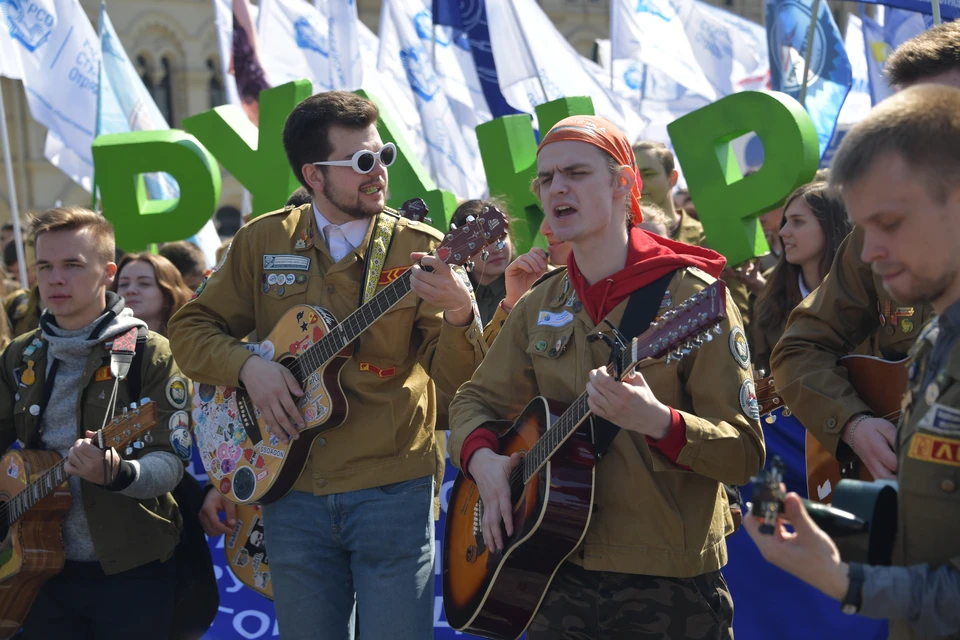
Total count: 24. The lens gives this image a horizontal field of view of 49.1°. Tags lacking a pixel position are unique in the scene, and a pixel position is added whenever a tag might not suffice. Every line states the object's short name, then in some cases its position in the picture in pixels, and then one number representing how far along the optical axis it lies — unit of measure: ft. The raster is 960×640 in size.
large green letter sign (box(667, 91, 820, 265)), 21.09
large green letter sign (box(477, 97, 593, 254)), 24.20
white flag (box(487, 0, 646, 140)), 36.94
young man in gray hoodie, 13.79
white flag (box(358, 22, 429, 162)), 45.09
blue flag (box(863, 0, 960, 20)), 25.11
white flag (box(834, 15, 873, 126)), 44.52
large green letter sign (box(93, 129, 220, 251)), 26.27
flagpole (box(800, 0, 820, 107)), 24.64
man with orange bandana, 9.22
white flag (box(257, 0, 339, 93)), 40.63
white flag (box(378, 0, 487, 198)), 42.55
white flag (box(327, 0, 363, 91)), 38.24
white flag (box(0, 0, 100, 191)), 34.53
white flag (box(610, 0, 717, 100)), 40.63
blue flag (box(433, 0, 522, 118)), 39.37
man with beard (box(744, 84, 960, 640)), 6.52
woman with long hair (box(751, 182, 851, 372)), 15.70
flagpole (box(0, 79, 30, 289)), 27.46
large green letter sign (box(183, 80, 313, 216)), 25.46
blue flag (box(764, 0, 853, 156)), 29.07
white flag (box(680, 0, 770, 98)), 47.09
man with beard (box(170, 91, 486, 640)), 11.96
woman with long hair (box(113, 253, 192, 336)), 19.07
